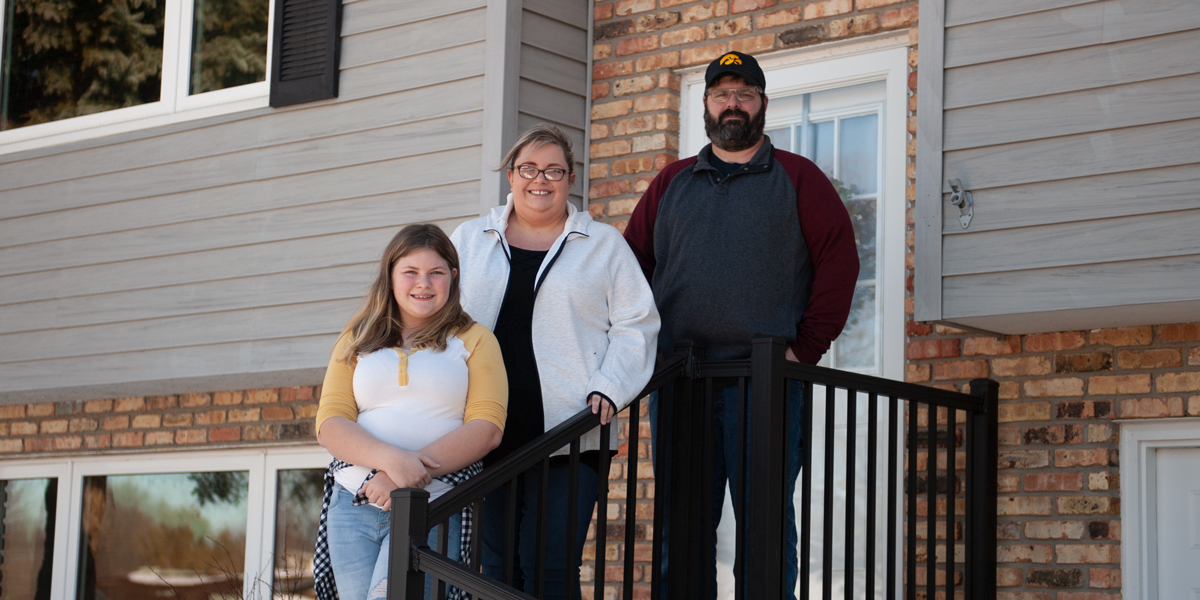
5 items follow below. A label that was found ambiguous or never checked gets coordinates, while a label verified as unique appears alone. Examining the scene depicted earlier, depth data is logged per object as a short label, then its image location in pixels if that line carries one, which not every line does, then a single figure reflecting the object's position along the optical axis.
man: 3.15
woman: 2.90
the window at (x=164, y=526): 6.18
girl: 2.65
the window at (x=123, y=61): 5.57
